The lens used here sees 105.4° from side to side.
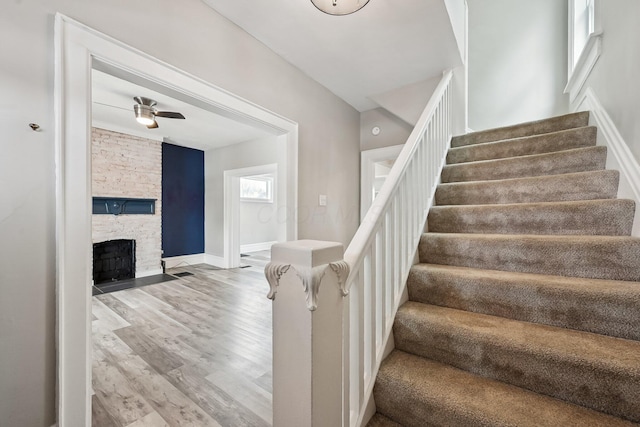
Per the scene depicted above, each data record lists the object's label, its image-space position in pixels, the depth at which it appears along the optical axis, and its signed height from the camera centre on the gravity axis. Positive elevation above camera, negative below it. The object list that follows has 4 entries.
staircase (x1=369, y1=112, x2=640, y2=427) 0.87 -0.46
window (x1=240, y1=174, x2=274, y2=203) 6.95 +0.64
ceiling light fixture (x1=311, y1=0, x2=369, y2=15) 1.48 +1.26
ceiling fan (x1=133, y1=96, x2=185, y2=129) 2.96 +1.22
